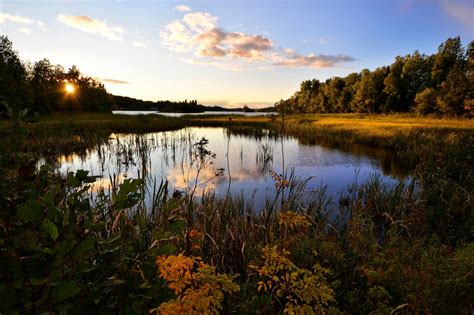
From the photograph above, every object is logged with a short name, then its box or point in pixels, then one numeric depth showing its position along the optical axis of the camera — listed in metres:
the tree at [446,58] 59.97
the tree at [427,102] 52.87
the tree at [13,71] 41.16
